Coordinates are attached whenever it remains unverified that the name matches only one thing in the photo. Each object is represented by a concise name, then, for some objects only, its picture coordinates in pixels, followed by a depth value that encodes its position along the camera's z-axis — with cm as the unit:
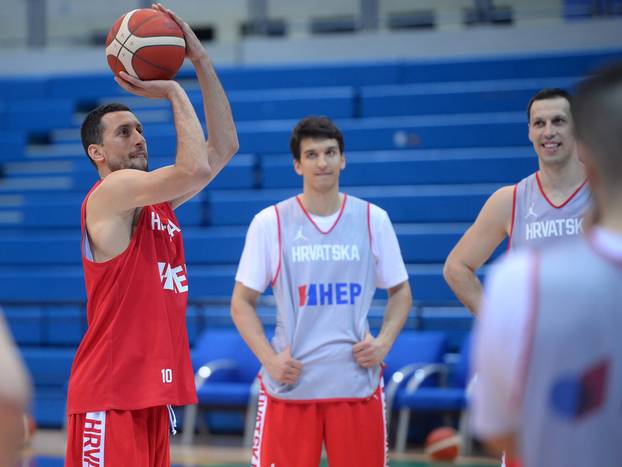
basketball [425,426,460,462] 1493
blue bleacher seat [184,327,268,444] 1608
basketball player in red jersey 727
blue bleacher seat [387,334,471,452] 1530
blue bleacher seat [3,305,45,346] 1978
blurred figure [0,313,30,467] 300
